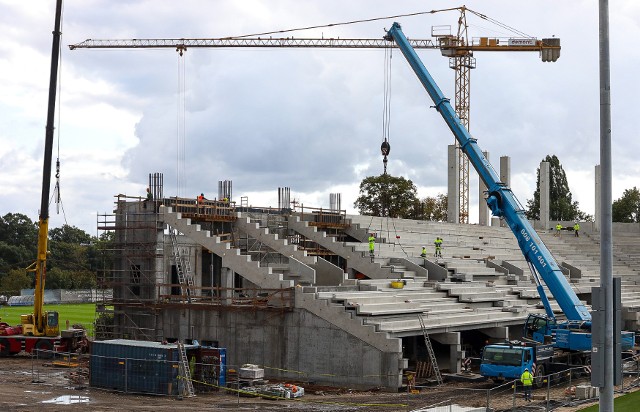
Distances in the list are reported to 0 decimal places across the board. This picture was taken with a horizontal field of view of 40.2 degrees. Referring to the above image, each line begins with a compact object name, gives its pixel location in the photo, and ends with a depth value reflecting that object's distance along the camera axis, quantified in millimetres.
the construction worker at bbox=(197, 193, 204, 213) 42178
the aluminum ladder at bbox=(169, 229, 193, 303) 39094
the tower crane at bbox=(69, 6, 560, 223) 78125
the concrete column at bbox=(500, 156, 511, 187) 69000
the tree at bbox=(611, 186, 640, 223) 95562
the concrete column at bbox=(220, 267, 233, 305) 40188
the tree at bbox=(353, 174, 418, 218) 86062
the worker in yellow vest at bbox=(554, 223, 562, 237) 66812
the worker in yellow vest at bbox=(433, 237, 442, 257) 48469
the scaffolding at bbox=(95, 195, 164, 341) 39344
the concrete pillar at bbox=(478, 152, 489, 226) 68938
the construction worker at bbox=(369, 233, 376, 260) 43250
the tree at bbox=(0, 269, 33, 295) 91500
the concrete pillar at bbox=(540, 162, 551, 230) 69188
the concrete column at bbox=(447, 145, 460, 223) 64500
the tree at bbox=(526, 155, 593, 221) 102312
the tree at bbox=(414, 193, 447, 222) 96200
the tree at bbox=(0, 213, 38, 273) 104062
